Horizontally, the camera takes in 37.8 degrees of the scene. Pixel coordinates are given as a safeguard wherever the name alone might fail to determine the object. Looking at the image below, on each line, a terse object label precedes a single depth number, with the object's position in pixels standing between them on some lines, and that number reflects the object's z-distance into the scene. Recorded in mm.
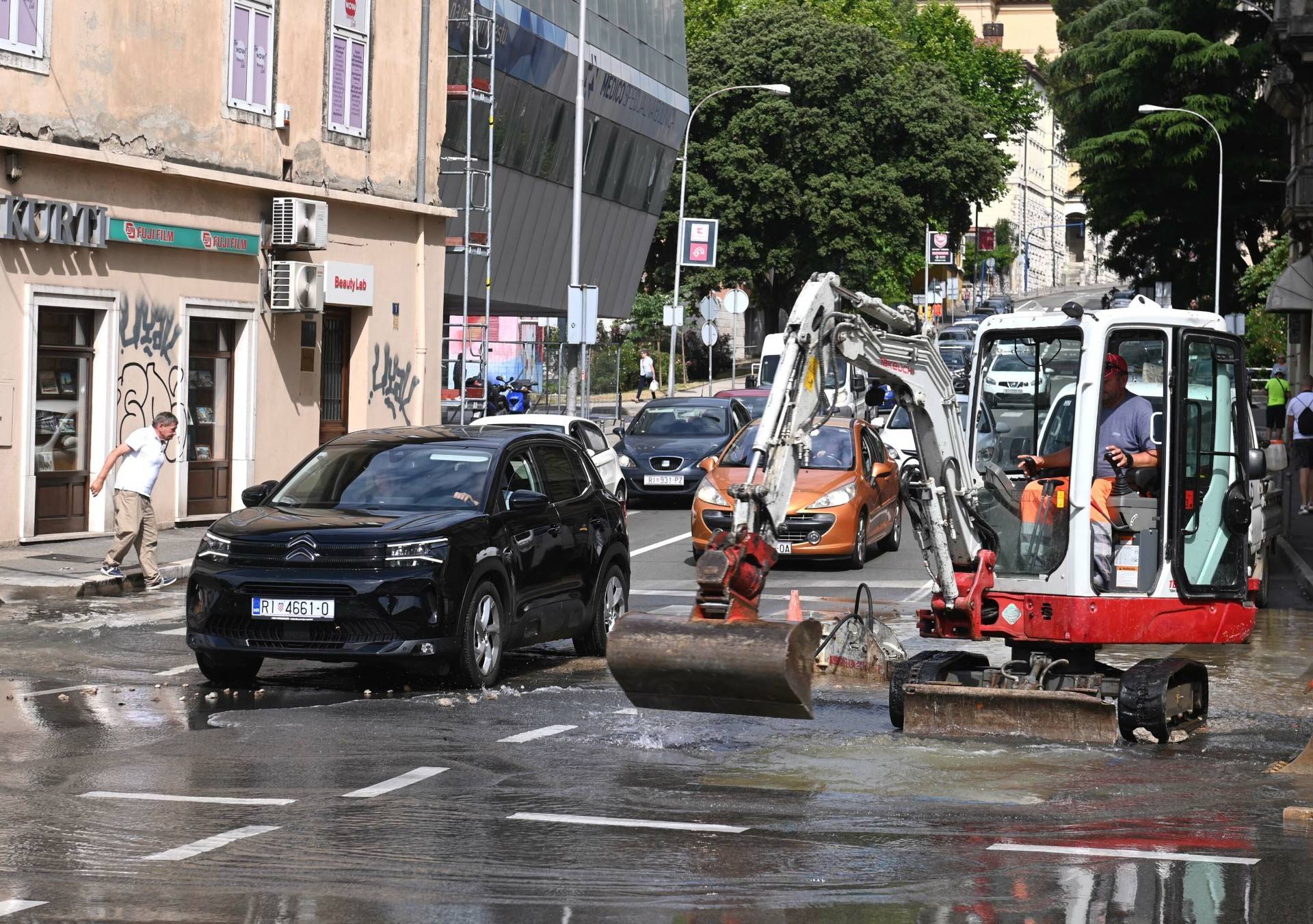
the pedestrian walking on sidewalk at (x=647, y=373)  54562
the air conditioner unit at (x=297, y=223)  25391
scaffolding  35062
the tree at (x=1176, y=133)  60844
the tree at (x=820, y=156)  65500
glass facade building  40812
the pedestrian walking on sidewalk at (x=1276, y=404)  36281
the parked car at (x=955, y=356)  51816
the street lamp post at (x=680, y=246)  48219
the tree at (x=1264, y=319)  56781
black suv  11867
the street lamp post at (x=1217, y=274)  59438
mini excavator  10305
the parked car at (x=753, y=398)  35156
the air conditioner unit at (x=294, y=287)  25500
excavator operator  10984
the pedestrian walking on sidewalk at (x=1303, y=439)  27156
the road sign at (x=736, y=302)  51688
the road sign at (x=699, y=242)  47688
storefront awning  41594
